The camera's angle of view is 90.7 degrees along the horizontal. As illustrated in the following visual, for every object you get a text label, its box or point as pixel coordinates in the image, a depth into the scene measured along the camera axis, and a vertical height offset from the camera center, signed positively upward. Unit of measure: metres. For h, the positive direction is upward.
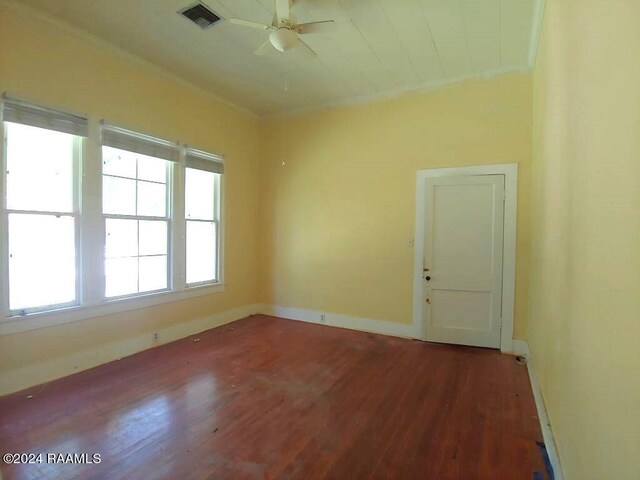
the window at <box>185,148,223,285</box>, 4.14 +0.21
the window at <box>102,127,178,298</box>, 3.25 +0.21
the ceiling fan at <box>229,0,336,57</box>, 2.33 +1.57
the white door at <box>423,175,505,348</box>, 3.63 -0.30
